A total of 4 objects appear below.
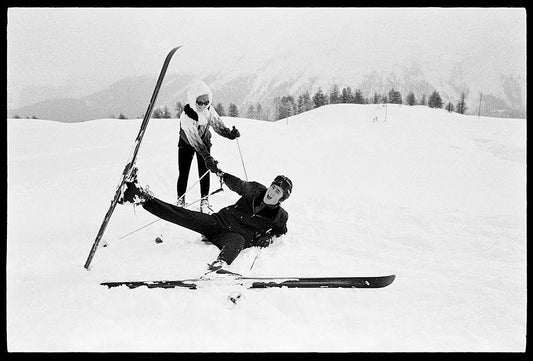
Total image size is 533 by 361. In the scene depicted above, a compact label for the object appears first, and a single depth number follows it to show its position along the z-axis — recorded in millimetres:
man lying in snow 2180
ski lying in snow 1823
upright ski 2117
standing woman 2928
